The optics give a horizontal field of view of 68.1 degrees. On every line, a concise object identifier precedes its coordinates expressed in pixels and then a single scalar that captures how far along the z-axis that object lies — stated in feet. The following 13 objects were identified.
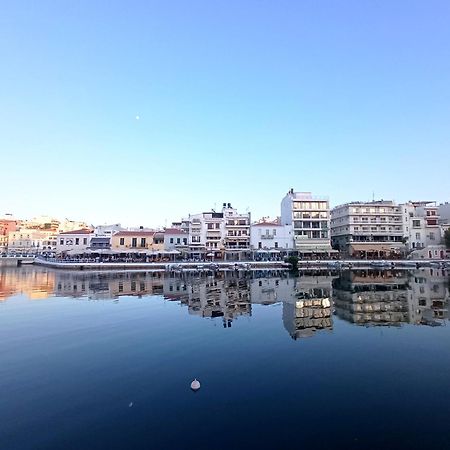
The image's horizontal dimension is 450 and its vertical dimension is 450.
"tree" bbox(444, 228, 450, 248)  265.56
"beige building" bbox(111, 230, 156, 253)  274.16
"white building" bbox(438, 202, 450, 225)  311.56
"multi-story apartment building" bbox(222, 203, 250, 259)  271.08
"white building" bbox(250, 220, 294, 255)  269.44
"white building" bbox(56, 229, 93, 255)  287.69
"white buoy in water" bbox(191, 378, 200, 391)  40.99
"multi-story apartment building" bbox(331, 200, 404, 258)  269.85
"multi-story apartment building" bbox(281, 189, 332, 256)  267.18
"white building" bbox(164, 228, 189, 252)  275.18
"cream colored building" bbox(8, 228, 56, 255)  404.36
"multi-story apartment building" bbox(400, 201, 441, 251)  279.08
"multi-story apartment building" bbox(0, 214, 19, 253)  418.72
